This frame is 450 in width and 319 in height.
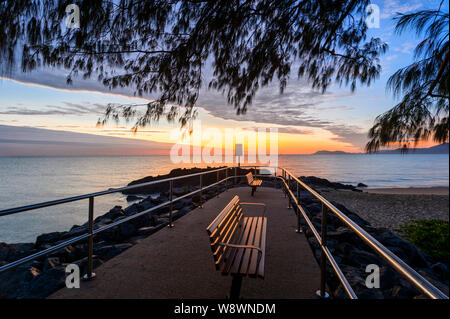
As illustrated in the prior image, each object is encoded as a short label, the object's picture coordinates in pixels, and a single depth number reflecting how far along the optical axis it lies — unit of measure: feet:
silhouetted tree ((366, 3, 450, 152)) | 15.62
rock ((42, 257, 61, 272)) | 14.07
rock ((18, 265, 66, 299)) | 9.78
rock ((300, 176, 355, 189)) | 94.94
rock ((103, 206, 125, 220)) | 32.82
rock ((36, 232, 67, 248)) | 24.89
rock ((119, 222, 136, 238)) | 21.03
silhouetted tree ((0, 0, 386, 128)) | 11.84
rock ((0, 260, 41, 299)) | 11.76
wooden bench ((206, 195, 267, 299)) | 7.45
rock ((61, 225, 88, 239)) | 24.74
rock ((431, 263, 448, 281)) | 18.25
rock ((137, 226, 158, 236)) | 20.22
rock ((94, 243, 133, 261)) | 15.10
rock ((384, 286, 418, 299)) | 10.90
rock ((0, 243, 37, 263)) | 21.54
